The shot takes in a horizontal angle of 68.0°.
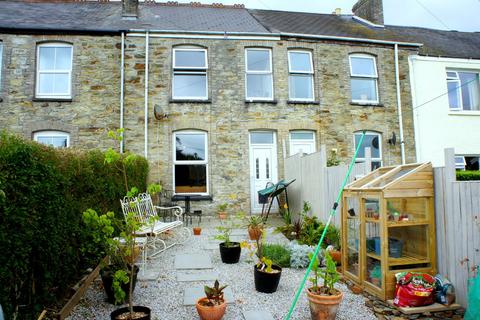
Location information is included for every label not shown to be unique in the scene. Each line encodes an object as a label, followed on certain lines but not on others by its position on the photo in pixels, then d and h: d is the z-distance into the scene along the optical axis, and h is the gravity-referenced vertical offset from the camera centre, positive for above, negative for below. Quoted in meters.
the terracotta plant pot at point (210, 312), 3.73 -1.29
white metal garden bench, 6.48 -0.74
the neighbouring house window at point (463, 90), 13.98 +3.74
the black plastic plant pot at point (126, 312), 3.50 -1.24
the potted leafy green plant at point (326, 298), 3.84 -1.21
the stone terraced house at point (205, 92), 11.47 +3.31
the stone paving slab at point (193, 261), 5.84 -1.23
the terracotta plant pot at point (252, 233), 7.22 -0.91
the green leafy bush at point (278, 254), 5.83 -1.12
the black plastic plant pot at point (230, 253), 5.98 -1.08
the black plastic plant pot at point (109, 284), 4.17 -1.09
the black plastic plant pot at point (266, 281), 4.65 -1.22
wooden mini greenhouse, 4.48 -0.55
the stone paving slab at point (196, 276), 5.24 -1.30
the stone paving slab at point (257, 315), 3.96 -1.43
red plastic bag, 4.09 -1.21
